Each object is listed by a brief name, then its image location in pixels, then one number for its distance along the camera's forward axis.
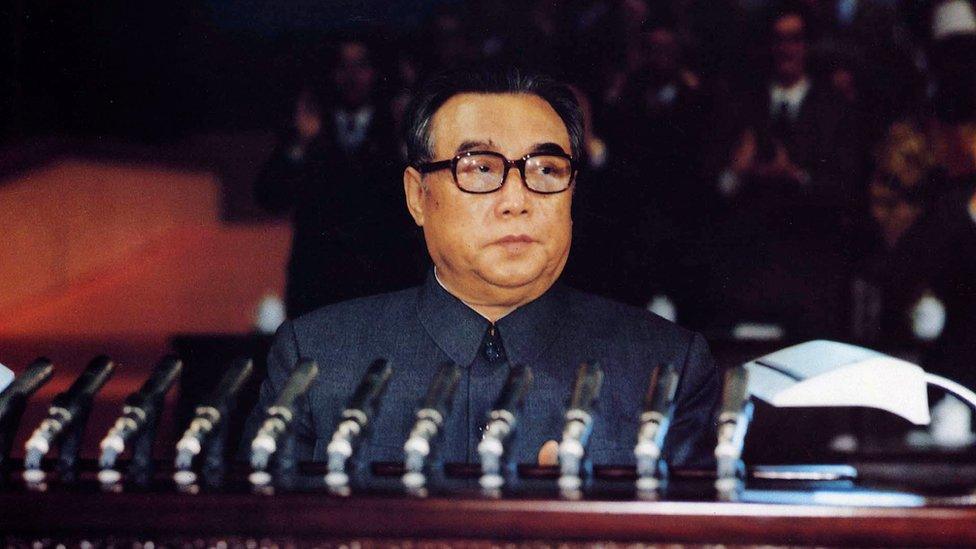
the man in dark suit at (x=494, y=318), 3.99
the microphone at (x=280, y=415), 3.62
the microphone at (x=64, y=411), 3.62
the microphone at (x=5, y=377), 3.74
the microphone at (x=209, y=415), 3.62
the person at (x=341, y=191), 4.40
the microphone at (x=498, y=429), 3.60
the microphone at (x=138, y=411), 3.61
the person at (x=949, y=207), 4.61
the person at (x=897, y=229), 4.62
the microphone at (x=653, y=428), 3.60
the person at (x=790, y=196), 4.55
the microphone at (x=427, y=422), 3.60
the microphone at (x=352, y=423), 3.62
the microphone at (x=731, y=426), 3.61
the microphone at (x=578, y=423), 3.60
